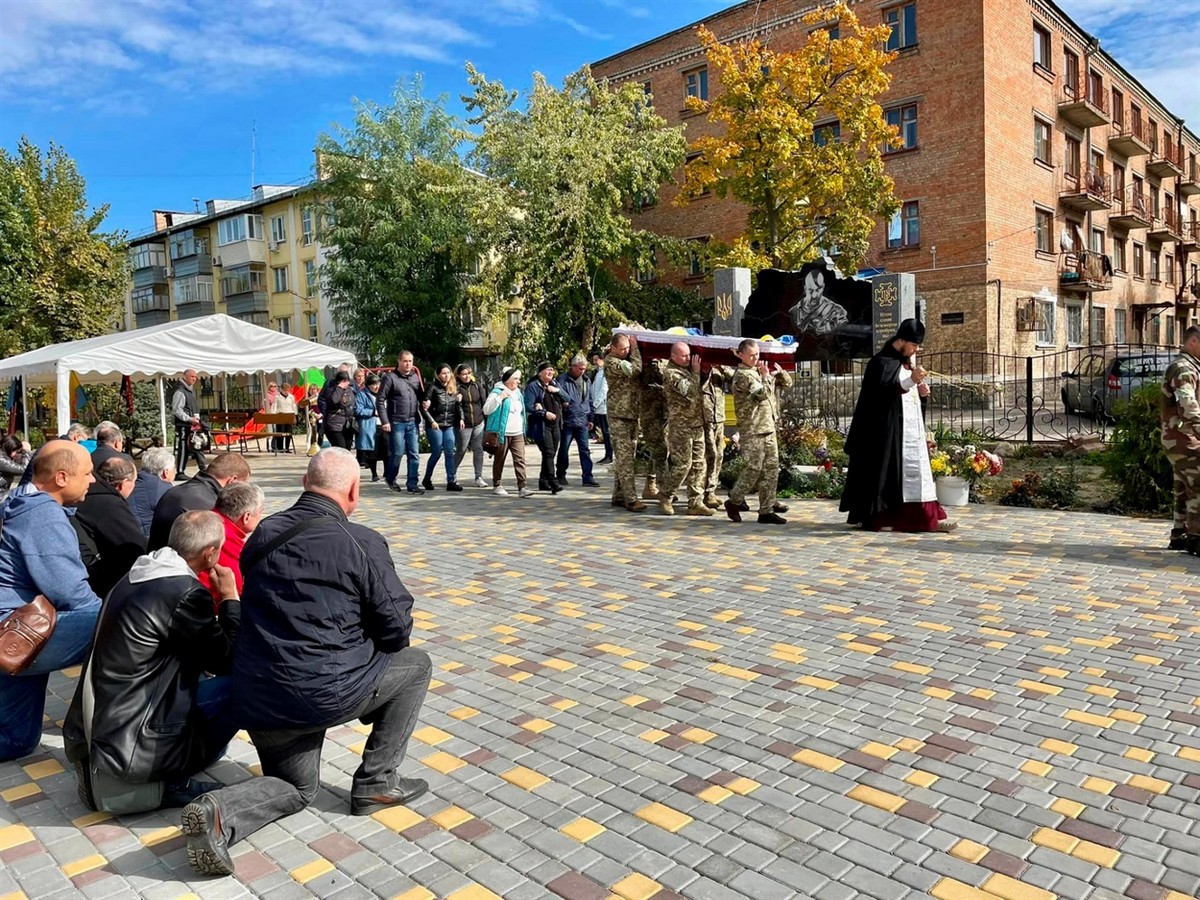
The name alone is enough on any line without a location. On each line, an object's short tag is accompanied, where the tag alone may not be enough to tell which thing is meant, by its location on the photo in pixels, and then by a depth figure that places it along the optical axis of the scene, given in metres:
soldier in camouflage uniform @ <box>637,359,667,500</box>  10.88
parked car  15.38
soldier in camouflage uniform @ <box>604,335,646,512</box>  10.70
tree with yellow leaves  22.17
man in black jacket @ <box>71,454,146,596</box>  4.79
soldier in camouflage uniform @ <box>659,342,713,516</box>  10.02
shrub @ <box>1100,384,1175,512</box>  9.70
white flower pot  10.56
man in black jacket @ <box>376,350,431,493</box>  12.84
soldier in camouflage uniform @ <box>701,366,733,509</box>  10.28
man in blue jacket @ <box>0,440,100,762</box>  3.95
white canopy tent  15.24
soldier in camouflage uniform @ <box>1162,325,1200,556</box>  7.50
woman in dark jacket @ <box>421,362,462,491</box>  12.73
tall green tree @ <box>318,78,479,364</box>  33.16
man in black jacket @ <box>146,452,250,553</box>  4.99
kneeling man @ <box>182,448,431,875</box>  3.22
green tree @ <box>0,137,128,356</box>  29.23
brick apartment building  28.58
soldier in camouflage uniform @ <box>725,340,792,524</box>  9.49
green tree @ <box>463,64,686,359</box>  27.02
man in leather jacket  3.34
